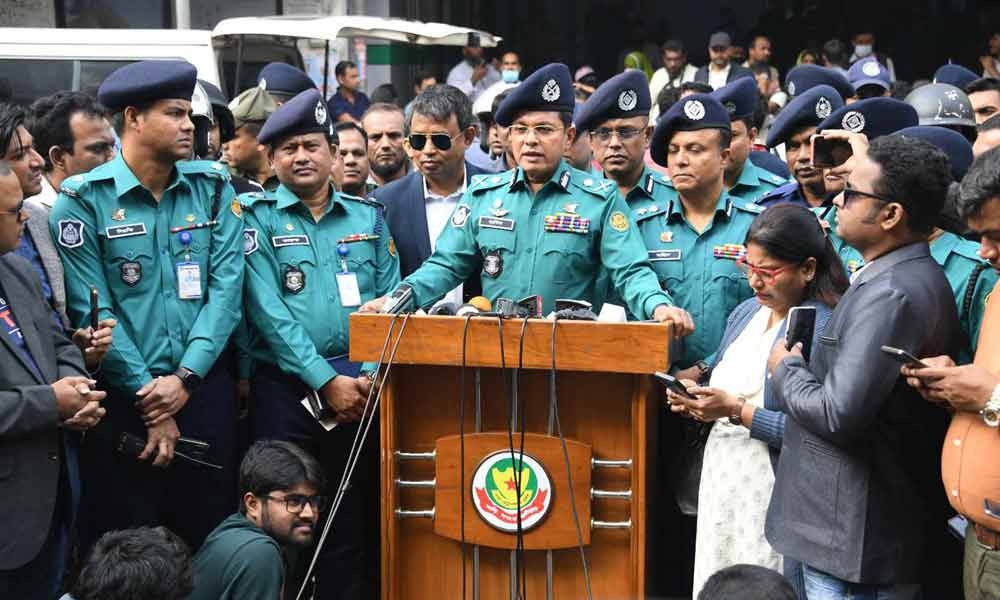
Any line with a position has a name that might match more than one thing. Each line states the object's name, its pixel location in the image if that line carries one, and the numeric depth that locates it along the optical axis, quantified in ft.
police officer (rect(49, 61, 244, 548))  15.03
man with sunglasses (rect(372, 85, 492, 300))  18.38
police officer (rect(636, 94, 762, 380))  16.40
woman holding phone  12.83
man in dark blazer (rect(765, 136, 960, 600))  11.14
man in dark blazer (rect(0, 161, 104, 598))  12.90
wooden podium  13.34
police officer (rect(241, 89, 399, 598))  15.96
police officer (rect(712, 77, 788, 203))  18.66
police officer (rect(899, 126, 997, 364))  12.99
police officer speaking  15.60
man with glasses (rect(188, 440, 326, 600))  13.71
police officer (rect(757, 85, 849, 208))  17.41
